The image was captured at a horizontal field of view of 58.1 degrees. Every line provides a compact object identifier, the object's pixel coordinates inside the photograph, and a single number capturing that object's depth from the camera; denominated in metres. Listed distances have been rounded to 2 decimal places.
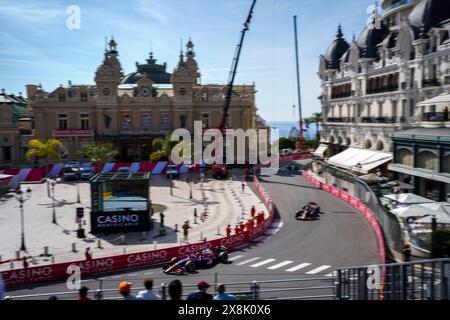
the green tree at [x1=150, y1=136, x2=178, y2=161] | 54.39
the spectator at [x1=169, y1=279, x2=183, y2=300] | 7.51
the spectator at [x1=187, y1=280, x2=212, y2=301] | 7.48
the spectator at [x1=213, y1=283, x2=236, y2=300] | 7.80
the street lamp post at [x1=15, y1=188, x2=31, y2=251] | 25.18
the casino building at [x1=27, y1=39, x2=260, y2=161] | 65.50
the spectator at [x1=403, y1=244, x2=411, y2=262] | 21.34
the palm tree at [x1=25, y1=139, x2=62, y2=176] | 48.81
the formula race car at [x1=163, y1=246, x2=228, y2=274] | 21.33
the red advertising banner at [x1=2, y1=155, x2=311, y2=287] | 20.70
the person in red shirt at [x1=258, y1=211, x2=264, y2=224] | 29.86
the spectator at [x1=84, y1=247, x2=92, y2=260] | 21.80
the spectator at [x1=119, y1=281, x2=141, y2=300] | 8.06
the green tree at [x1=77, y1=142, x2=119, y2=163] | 52.62
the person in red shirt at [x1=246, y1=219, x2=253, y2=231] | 28.19
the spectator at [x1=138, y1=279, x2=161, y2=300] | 7.81
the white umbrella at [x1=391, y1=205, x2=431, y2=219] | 24.30
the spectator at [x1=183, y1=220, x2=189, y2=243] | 27.03
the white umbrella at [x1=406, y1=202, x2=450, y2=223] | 23.13
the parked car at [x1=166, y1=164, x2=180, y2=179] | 53.84
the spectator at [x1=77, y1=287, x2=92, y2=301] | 9.05
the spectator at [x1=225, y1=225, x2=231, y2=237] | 26.81
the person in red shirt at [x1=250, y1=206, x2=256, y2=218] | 32.55
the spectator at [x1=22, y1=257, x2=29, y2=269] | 20.81
